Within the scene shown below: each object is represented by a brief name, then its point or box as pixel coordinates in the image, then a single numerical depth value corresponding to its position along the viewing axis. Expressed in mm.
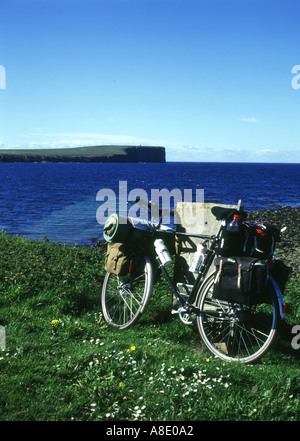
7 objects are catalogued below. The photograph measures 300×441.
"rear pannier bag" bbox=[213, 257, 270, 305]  4445
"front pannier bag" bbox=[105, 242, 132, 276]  5902
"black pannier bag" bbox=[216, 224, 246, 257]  4781
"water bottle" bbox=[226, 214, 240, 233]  4715
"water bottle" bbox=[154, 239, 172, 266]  5633
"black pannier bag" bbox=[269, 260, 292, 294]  4754
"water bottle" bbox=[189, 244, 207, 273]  5398
